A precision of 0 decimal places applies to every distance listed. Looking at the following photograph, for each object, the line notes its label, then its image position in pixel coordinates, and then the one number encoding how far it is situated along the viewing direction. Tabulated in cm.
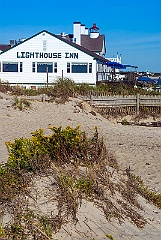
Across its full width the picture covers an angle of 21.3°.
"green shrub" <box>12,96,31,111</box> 1937
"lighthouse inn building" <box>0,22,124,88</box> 3512
